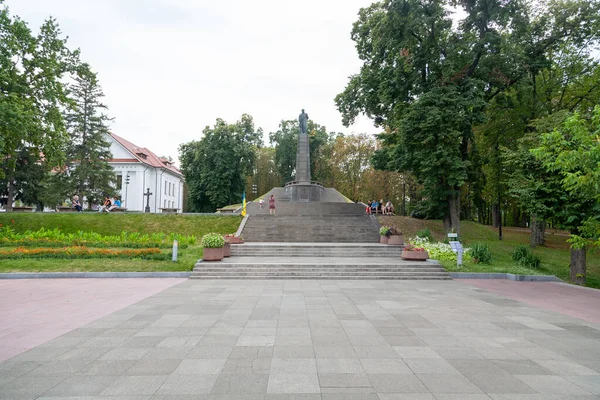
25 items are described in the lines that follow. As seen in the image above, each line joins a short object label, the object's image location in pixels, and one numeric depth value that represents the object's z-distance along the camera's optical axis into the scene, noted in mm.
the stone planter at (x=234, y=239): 17172
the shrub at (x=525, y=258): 15781
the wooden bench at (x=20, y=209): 29550
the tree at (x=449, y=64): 19609
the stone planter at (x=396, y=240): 18703
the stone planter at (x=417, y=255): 15258
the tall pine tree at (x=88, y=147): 34531
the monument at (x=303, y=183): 34781
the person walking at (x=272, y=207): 25678
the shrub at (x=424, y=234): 20850
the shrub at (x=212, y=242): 14383
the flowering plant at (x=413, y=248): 15400
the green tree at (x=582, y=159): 8000
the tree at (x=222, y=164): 44594
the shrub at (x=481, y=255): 15242
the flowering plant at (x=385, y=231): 19219
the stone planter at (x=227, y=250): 15791
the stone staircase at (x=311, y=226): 21875
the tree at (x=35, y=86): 19422
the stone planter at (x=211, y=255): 14430
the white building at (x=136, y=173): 50188
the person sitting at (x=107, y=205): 27206
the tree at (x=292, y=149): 53484
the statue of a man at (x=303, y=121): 37031
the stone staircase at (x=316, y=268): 13086
